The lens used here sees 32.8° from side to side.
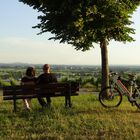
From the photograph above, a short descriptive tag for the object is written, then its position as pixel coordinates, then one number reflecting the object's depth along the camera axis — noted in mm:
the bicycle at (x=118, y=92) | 7189
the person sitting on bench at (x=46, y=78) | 7270
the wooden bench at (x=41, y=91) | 6991
